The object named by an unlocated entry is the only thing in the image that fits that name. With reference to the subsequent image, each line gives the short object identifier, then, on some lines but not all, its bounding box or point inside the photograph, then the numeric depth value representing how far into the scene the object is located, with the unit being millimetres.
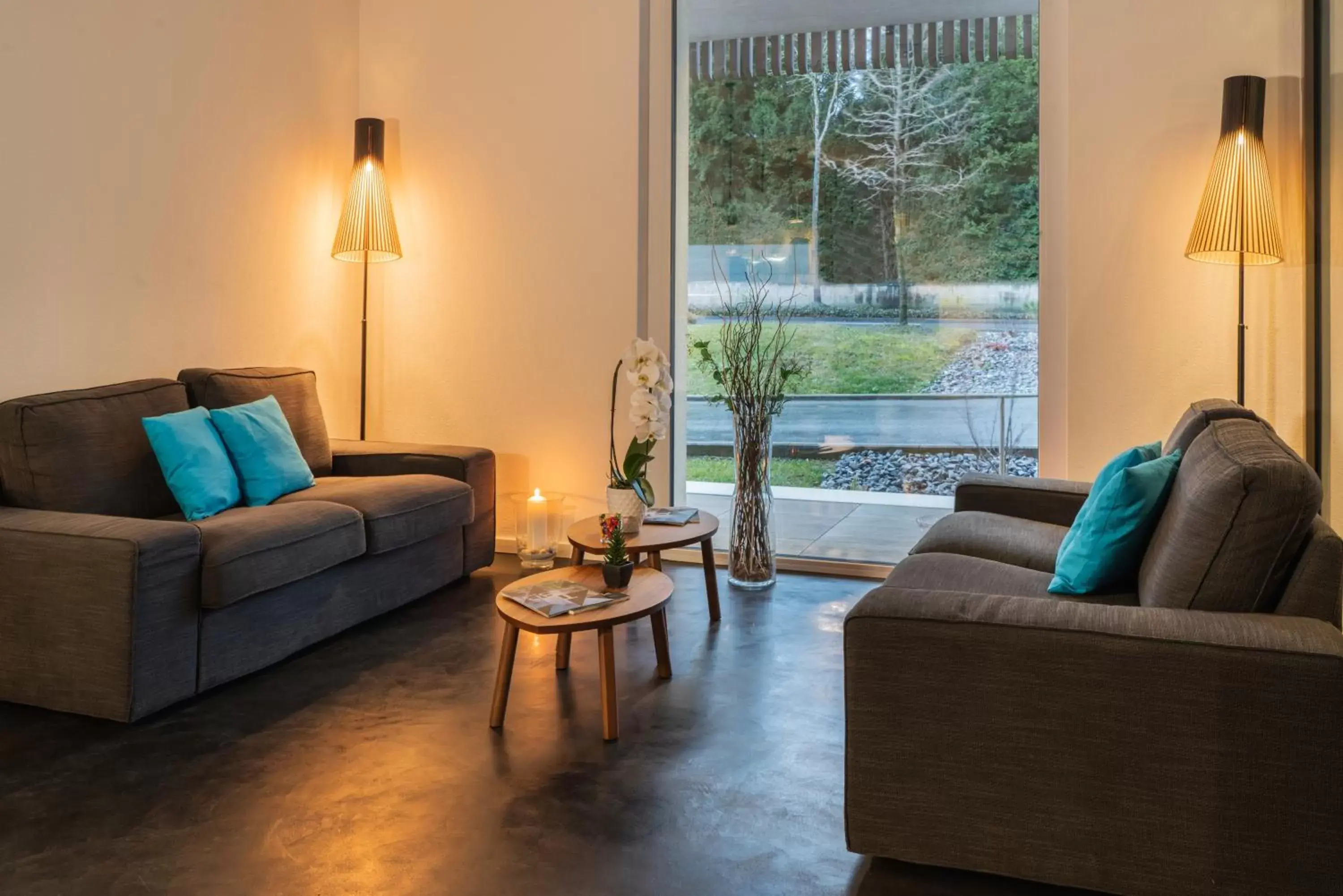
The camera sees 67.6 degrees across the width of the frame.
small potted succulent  2785
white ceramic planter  3453
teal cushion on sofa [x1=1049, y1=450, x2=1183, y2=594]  2236
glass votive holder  4551
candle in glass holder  4555
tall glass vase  4047
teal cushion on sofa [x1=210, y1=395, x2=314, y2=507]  3543
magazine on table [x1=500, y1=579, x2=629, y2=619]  2572
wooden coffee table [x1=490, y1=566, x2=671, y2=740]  2508
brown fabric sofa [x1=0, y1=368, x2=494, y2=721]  2648
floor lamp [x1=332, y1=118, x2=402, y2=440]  4660
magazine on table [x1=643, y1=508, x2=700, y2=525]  3643
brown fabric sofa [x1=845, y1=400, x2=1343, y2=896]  1655
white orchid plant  3414
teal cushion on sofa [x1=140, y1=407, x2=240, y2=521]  3279
